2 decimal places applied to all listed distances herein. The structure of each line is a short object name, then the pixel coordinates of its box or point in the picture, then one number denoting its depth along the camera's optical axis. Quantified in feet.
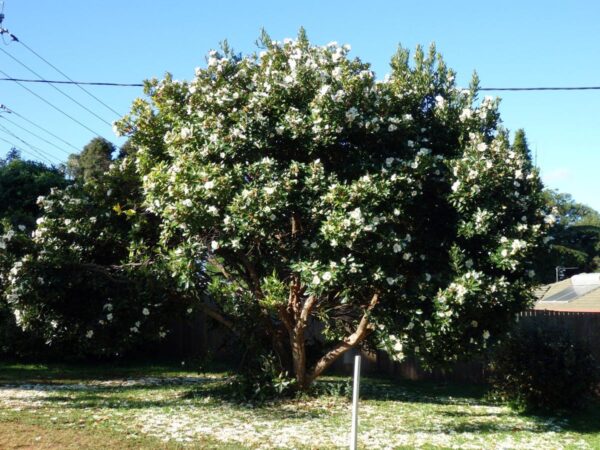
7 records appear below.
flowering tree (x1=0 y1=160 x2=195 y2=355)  34.24
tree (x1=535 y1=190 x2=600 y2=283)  30.83
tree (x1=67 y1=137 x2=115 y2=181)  108.99
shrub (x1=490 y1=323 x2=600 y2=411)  34.86
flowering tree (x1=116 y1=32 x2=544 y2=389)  28.07
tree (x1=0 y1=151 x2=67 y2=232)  63.00
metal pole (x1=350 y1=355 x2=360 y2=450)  18.74
